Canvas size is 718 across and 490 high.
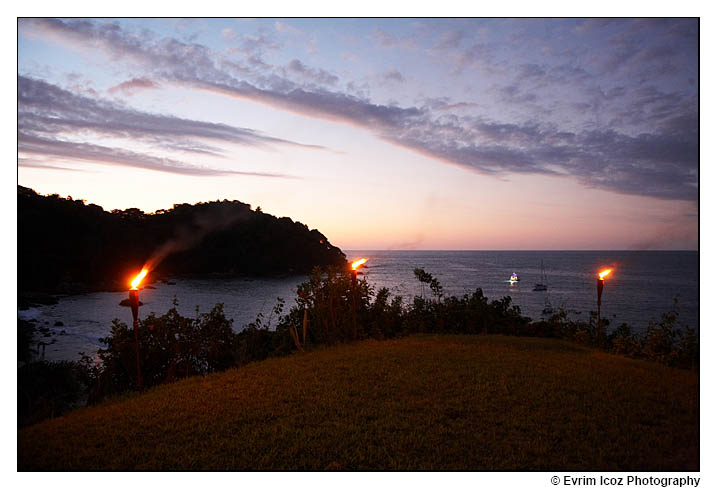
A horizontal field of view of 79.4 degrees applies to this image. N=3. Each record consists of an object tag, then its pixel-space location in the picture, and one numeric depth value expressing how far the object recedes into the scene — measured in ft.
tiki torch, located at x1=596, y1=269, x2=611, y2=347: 25.79
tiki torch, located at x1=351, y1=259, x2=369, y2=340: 26.99
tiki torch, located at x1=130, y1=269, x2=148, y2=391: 16.16
